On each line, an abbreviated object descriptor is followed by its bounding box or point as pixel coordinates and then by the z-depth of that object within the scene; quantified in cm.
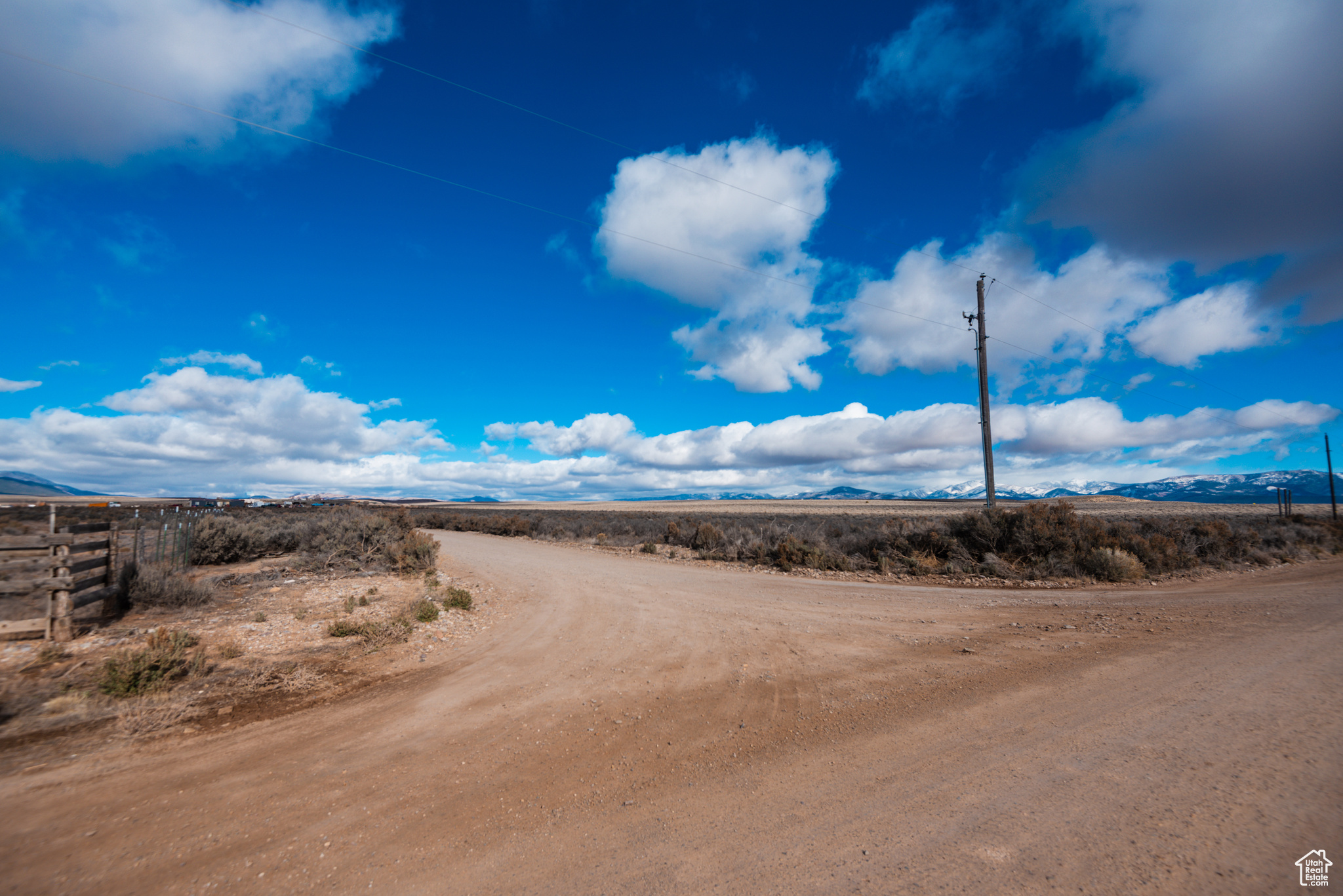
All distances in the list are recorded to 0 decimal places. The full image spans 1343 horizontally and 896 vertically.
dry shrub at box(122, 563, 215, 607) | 948
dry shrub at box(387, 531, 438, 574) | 1471
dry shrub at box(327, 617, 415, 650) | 827
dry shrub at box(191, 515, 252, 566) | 1476
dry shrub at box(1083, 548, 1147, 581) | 1311
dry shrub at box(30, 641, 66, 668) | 689
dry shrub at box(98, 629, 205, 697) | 577
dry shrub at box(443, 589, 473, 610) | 1056
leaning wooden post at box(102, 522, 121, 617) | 915
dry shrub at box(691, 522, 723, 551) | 2094
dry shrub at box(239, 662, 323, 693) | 639
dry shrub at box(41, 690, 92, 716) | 543
